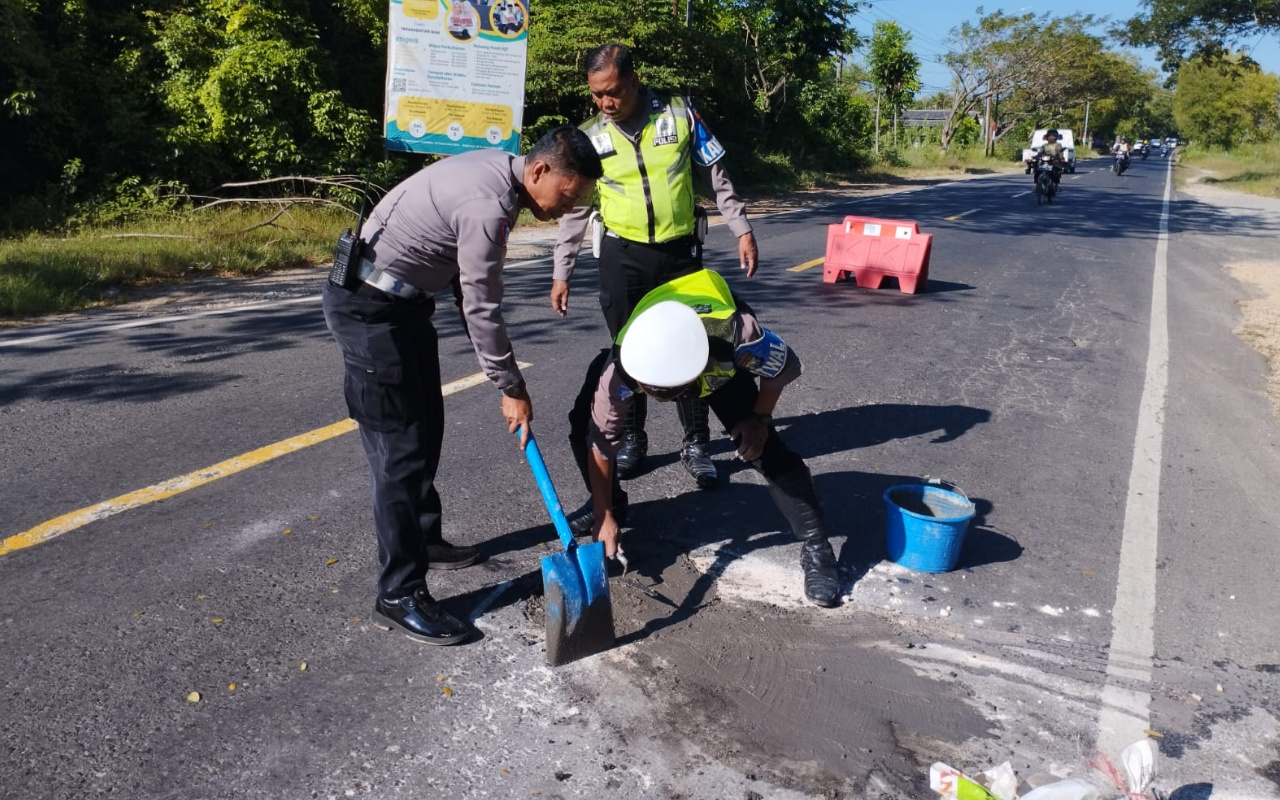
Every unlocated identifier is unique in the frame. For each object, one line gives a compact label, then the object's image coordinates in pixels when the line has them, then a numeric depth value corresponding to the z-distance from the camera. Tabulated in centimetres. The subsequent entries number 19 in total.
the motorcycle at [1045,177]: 2205
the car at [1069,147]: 3719
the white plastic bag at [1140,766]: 244
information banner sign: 1214
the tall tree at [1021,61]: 5322
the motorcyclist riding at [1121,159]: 4066
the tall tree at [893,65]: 3847
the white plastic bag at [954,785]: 241
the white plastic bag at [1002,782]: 245
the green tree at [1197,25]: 3641
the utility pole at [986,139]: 5659
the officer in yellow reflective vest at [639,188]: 405
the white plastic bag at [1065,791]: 235
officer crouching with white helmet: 292
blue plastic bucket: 368
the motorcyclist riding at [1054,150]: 2228
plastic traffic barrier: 992
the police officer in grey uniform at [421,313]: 289
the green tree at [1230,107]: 7019
